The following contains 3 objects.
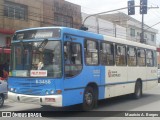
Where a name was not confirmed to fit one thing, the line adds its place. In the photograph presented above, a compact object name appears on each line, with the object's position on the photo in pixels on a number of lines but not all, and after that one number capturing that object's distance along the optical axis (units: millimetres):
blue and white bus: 10430
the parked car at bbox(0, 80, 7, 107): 13242
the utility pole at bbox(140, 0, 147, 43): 24342
